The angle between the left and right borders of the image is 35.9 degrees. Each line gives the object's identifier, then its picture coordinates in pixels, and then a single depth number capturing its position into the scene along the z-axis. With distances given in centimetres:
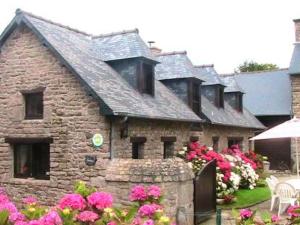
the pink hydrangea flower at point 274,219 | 542
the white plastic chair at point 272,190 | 1352
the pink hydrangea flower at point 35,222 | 397
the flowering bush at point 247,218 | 528
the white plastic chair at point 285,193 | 1281
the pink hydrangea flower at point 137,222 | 448
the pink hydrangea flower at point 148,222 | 419
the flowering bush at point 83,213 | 435
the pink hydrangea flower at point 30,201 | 503
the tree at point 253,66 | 5266
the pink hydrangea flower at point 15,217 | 441
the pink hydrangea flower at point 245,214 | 534
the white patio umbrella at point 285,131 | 1359
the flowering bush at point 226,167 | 1566
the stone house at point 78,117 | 1224
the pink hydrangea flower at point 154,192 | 553
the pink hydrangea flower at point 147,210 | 478
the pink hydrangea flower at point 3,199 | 494
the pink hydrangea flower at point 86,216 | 434
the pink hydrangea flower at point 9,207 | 451
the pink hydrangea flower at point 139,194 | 554
